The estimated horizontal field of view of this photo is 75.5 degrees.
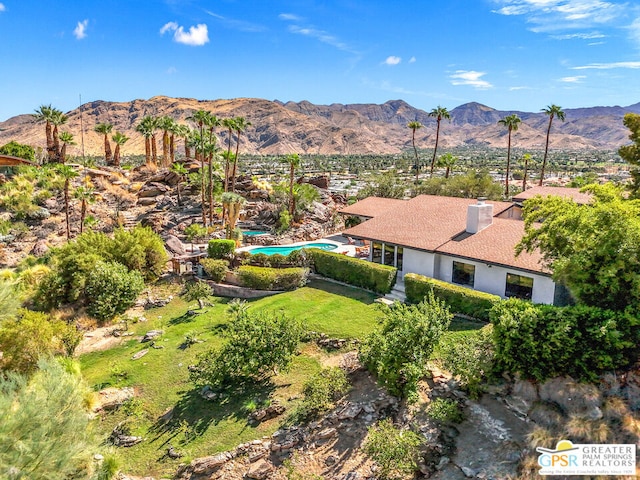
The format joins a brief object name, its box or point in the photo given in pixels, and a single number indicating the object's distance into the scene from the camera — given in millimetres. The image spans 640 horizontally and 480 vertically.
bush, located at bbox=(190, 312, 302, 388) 16484
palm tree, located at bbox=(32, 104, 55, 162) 51281
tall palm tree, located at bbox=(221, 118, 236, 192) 42594
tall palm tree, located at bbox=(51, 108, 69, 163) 52297
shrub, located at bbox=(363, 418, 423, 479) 11750
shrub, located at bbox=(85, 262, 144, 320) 23766
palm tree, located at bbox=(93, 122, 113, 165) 58994
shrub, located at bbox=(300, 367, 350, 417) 14703
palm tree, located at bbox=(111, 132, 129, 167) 61247
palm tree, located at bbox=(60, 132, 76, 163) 55131
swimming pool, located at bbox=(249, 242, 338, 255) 35875
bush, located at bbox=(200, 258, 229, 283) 28078
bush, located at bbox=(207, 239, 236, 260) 30219
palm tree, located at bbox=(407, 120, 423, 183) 60194
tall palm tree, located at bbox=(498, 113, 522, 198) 52094
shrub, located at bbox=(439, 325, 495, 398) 14305
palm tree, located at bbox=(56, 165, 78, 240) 34156
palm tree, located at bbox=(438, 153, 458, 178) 53812
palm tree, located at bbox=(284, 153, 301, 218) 43156
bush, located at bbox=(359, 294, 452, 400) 14367
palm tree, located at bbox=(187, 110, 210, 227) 42094
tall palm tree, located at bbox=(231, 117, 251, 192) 43281
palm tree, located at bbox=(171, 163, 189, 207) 51906
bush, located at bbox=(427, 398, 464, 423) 13367
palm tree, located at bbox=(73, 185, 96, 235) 40594
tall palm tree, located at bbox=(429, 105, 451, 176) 57531
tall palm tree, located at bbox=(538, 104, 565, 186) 51688
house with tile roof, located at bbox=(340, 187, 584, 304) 20328
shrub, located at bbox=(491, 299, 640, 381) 12258
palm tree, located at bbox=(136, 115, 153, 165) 60781
